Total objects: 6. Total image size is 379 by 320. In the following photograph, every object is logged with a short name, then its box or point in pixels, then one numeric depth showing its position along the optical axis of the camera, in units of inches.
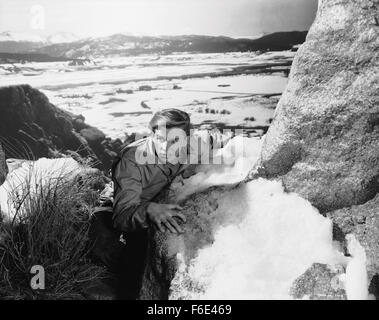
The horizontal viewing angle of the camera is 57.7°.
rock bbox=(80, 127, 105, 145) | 236.6
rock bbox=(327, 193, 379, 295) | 60.3
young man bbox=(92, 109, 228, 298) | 73.5
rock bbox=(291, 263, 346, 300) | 56.9
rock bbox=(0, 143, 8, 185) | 136.0
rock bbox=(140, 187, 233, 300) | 67.6
